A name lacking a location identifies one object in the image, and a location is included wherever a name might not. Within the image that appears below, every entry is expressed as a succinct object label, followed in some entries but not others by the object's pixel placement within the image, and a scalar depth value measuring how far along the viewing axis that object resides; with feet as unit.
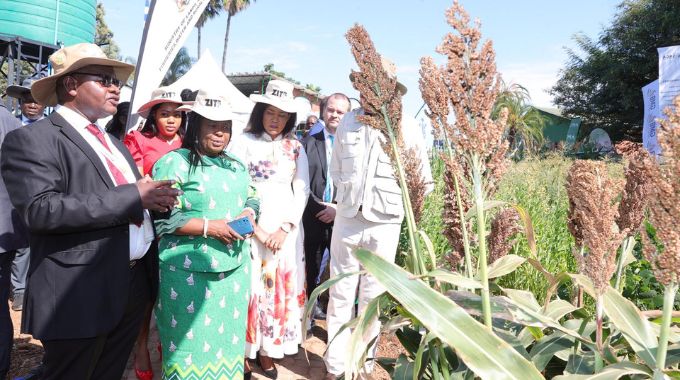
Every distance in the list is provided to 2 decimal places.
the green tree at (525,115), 58.23
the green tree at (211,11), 121.92
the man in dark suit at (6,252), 9.53
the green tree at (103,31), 136.03
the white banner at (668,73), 18.22
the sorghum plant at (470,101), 3.31
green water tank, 46.88
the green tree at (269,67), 152.71
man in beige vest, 10.49
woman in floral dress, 11.00
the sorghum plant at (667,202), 2.69
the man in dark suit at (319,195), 14.40
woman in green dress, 8.02
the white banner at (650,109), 20.42
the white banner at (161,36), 15.42
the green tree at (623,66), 65.31
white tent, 32.24
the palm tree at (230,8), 123.03
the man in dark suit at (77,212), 6.00
